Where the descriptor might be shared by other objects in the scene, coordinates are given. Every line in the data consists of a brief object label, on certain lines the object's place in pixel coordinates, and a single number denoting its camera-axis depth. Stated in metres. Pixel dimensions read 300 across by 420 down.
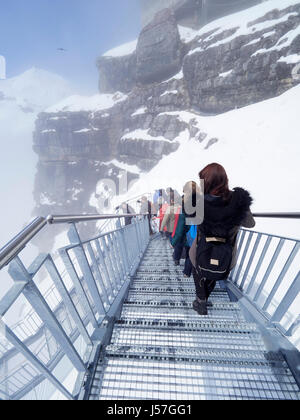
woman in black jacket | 1.70
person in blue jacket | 3.37
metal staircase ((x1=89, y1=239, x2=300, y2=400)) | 1.41
